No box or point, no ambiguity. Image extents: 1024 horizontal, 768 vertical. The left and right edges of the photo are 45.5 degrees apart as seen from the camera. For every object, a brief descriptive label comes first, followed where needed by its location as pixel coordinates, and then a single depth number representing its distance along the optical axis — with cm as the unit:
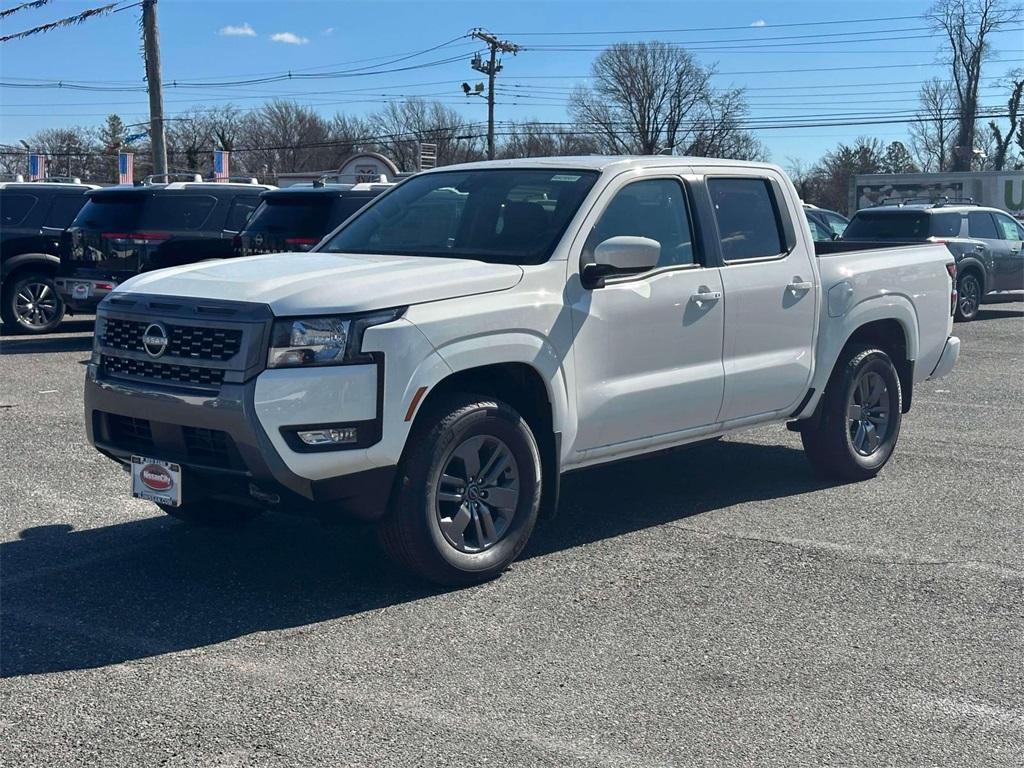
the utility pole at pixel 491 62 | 5444
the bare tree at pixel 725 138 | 6131
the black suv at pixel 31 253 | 1606
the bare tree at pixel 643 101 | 6531
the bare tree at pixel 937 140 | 6881
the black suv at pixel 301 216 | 1371
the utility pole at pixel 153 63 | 2641
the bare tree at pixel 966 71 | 6275
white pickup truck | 499
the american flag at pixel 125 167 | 3549
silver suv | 1914
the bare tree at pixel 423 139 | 7469
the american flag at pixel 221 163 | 4000
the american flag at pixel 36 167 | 4299
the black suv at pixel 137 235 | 1472
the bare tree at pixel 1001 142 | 6862
